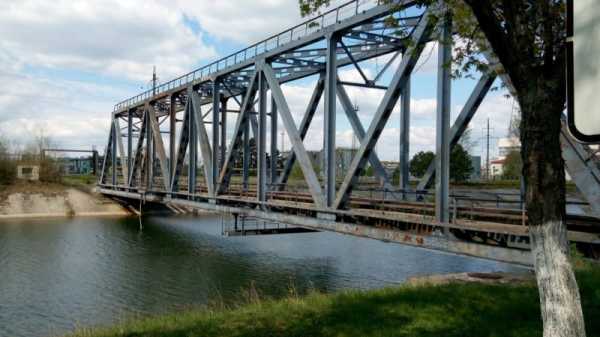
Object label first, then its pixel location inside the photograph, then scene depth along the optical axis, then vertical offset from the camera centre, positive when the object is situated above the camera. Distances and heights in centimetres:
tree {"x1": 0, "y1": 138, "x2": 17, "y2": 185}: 6270 +62
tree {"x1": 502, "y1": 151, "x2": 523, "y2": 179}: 4640 +174
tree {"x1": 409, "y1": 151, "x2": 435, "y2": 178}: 5561 +190
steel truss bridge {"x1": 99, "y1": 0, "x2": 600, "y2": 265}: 1184 +86
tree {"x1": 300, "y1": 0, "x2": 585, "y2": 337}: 463 +20
